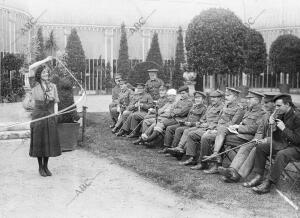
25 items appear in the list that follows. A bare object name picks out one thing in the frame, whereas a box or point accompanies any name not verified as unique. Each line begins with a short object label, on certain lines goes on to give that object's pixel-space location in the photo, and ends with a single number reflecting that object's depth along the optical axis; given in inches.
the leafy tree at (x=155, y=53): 975.6
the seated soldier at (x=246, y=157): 239.3
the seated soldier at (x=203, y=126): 287.3
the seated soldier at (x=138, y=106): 394.9
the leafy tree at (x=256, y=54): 649.4
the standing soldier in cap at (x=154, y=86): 436.8
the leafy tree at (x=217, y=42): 546.9
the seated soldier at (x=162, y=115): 344.2
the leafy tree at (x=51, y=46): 898.1
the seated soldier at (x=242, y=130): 263.9
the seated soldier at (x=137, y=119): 373.1
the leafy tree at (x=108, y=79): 965.1
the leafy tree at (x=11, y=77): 679.1
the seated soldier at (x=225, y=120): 275.9
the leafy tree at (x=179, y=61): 963.3
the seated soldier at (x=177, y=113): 332.2
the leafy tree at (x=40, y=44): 806.5
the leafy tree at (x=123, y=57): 955.3
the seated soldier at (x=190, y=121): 313.6
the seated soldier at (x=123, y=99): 436.1
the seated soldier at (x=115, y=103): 451.5
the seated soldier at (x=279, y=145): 218.2
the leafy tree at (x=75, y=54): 917.8
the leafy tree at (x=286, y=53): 765.3
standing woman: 262.4
